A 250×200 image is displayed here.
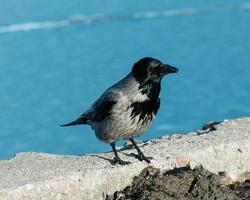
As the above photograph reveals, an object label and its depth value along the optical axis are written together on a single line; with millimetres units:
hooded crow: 9094
